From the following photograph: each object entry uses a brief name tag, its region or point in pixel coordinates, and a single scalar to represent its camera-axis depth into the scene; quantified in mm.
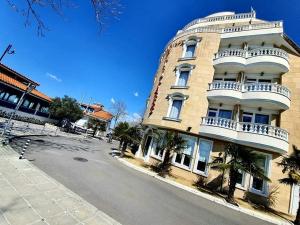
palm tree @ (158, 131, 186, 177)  15047
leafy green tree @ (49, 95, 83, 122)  35969
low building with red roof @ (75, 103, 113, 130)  48781
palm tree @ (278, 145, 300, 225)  10742
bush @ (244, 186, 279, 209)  13422
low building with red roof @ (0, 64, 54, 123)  27609
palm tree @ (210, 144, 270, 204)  11180
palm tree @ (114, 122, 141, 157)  20469
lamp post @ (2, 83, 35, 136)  14250
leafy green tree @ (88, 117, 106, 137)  39575
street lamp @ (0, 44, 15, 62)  21434
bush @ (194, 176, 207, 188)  15325
